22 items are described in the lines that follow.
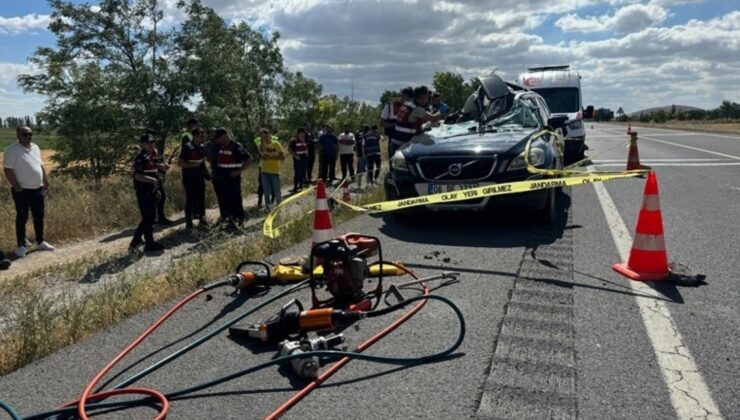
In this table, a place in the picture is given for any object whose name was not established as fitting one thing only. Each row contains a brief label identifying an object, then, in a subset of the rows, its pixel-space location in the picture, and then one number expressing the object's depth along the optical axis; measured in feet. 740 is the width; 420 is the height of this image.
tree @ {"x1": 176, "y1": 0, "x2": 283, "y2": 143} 61.98
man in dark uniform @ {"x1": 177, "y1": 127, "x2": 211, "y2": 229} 31.89
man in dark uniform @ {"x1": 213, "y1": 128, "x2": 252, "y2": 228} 30.35
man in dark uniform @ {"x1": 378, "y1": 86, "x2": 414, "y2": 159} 30.91
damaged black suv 21.98
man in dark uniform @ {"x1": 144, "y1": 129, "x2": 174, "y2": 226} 34.46
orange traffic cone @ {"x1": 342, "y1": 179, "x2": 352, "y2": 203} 31.27
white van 51.19
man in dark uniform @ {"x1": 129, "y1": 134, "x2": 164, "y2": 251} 26.78
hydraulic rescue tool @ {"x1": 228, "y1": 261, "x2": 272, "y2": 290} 15.40
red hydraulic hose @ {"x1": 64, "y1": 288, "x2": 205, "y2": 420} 9.12
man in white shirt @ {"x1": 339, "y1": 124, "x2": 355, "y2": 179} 53.42
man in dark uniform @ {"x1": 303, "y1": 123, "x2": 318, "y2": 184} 54.70
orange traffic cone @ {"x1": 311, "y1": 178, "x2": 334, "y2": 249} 18.10
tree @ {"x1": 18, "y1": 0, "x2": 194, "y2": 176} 56.49
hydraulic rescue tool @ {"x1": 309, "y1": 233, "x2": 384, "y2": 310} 13.06
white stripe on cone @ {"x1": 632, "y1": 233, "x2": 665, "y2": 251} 15.62
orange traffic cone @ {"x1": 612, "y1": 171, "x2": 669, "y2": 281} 15.51
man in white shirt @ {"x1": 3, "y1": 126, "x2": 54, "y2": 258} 27.96
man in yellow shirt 35.91
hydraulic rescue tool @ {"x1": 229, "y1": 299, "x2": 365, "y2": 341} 11.81
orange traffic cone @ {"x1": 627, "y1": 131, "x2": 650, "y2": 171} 35.57
